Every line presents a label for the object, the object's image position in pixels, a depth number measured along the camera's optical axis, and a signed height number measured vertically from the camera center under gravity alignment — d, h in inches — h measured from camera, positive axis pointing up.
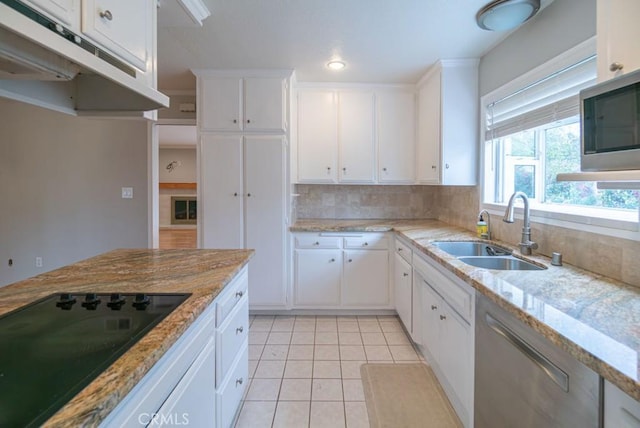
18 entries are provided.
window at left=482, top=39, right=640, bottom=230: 64.3 +17.1
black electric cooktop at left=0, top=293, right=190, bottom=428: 24.6 -13.5
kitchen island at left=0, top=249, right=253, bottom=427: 24.3 -11.7
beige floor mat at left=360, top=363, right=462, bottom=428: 71.2 -45.4
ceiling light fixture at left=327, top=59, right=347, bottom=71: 111.8 +51.2
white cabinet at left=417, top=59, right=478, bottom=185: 109.0 +30.0
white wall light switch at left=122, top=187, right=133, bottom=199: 149.0 +8.6
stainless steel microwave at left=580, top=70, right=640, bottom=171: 36.2 +10.4
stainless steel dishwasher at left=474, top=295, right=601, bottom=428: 35.0 -21.8
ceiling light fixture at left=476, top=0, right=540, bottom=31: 70.6 +44.8
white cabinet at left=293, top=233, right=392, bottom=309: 126.3 -23.6
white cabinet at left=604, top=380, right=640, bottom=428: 28.8 -18.3
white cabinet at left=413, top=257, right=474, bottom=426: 62.2 -27.4
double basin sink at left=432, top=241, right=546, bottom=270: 75.1 -11.5
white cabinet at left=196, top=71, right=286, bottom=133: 122.0 +39.7
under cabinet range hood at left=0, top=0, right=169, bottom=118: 32.4 +18.9
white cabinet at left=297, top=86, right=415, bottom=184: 134.1 +31.7
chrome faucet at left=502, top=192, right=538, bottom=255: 74.6 -3.6
